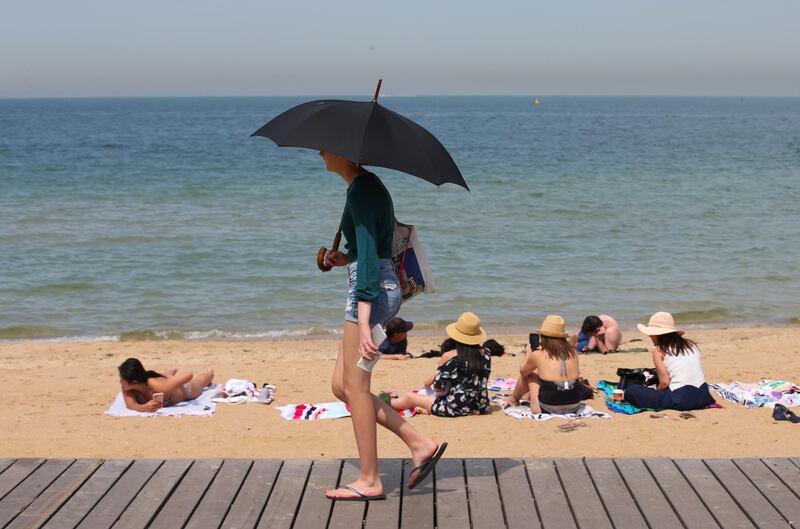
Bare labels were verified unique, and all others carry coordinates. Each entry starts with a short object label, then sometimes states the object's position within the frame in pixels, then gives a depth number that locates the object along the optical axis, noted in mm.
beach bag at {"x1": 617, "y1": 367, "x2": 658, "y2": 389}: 8328
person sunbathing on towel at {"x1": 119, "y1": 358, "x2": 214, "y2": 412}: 8023
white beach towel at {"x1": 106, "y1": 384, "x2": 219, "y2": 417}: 8070
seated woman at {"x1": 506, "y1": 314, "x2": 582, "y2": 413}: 7832
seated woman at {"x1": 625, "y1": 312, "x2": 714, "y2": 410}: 7859
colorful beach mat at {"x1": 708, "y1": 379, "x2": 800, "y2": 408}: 8008
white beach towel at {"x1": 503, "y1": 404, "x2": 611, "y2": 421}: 7820
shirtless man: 11047
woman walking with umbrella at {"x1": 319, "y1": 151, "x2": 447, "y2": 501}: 4312
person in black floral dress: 7691
